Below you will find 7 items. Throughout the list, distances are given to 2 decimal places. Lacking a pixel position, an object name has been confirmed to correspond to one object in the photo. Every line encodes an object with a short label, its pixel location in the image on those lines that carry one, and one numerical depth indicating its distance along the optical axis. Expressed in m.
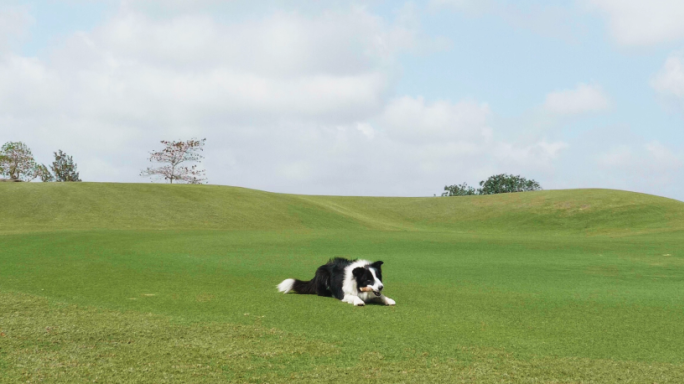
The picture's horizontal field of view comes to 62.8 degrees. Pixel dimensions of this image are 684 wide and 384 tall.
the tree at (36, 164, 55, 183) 86.88
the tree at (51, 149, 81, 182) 95.06
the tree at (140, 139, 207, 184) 82.12
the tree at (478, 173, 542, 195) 104.52
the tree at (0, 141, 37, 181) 82.69
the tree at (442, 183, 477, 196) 106.44
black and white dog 8.47
